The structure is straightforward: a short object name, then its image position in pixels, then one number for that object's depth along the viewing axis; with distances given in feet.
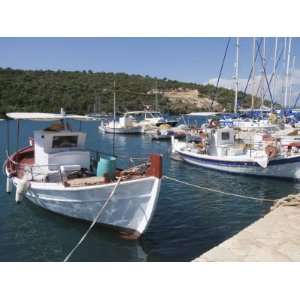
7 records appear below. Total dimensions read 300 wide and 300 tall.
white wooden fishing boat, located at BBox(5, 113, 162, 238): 37.63
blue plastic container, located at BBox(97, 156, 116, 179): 42.91
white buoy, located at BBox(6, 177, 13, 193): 48.55
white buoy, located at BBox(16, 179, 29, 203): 42.97
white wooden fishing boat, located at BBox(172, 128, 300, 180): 71.26
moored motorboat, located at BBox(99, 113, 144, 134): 185.98
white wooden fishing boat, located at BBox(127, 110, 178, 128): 194.18
